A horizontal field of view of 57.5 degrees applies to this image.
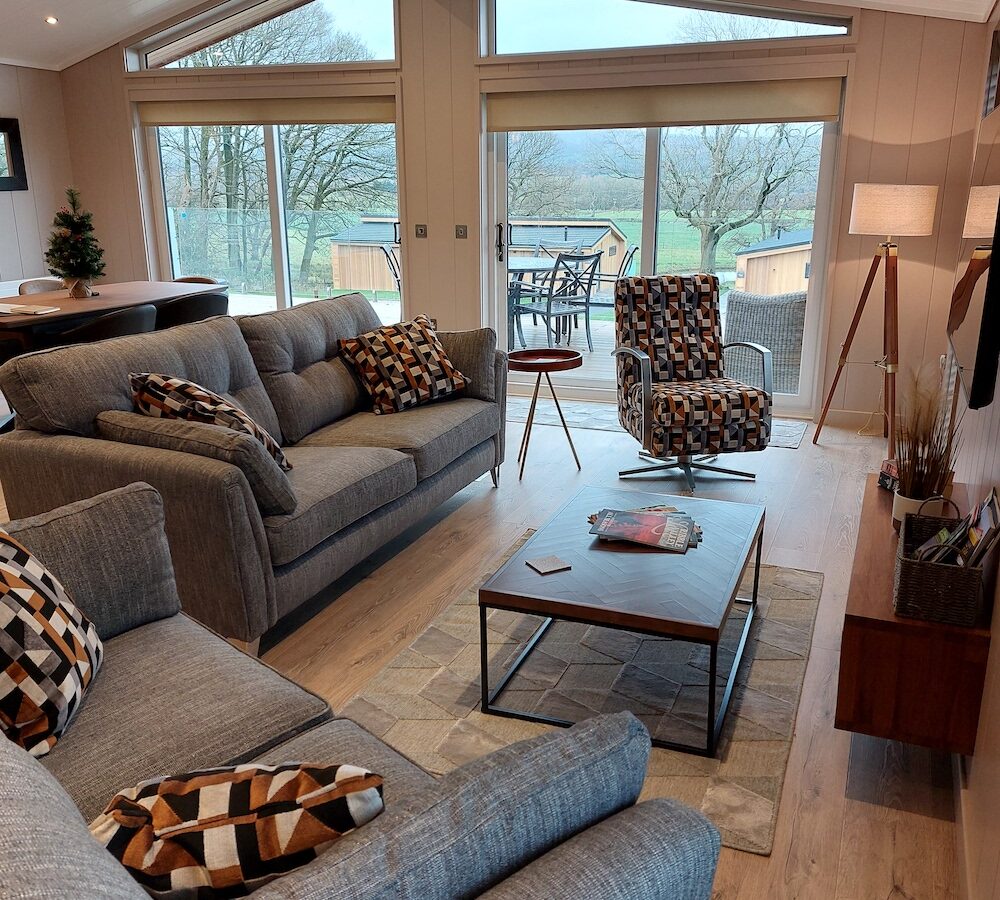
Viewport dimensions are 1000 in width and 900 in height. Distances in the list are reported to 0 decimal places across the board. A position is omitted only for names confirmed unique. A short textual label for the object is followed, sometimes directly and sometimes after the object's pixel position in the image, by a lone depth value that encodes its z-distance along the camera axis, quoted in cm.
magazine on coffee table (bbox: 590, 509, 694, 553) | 272
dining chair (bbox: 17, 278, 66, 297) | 582
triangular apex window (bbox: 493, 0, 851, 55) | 511
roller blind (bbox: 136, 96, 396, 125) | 600
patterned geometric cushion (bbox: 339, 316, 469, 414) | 399
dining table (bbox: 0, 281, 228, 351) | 468
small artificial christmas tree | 516
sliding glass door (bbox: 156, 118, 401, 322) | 628
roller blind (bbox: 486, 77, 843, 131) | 506
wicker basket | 204
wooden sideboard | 206
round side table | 433
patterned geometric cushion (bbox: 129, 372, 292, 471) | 286
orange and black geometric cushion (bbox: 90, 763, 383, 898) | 99
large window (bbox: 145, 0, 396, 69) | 596
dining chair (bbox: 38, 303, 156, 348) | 467
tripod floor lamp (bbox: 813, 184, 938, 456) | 447
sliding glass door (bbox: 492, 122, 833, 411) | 537
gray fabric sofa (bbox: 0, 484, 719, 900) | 83
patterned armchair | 416
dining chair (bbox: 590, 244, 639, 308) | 580
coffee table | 230
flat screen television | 190
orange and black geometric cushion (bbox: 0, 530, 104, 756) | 157
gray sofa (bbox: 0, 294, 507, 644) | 262
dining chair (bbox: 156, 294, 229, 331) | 531
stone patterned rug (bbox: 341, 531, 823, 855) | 223
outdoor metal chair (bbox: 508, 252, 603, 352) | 594
